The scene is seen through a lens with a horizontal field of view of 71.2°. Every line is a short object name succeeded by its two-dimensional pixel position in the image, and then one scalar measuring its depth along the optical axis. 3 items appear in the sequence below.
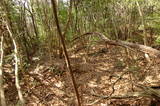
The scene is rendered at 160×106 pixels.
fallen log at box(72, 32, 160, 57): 1.29
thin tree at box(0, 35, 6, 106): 1.48
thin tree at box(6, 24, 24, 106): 1.83
